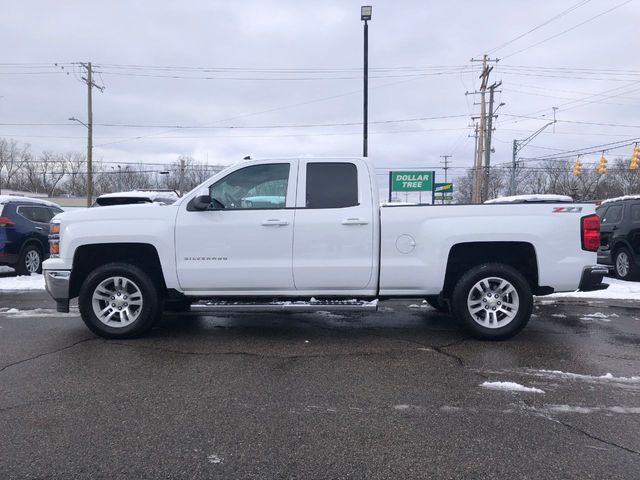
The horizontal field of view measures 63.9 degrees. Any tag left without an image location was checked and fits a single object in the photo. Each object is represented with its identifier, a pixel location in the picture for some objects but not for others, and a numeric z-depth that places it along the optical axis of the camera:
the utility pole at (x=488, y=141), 34.51
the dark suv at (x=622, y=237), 10.83
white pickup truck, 5.73
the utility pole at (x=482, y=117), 37.72
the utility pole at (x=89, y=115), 34.72
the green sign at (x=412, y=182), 32.06
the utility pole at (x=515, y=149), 41.82
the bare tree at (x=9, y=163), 71.44
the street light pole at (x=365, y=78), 15.38
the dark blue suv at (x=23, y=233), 11.40
